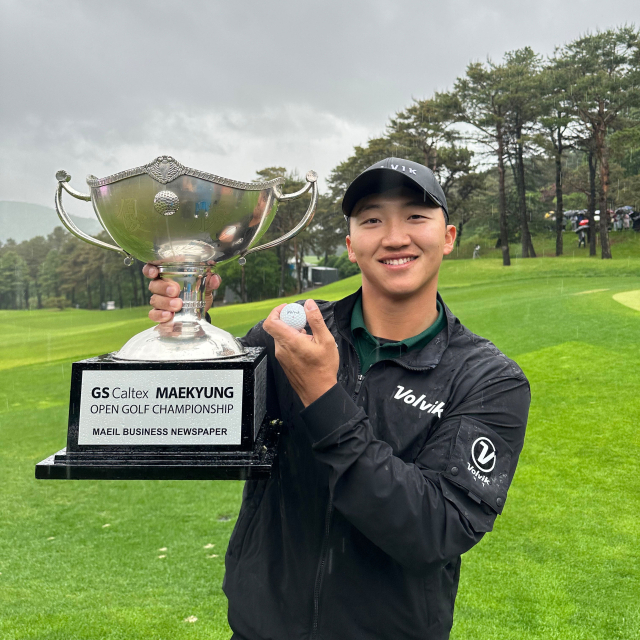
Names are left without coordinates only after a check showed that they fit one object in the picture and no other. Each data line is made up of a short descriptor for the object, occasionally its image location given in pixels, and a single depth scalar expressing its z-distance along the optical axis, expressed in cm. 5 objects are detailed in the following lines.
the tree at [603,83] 2027
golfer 110
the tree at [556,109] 2218
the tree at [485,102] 2497
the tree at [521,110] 2444
